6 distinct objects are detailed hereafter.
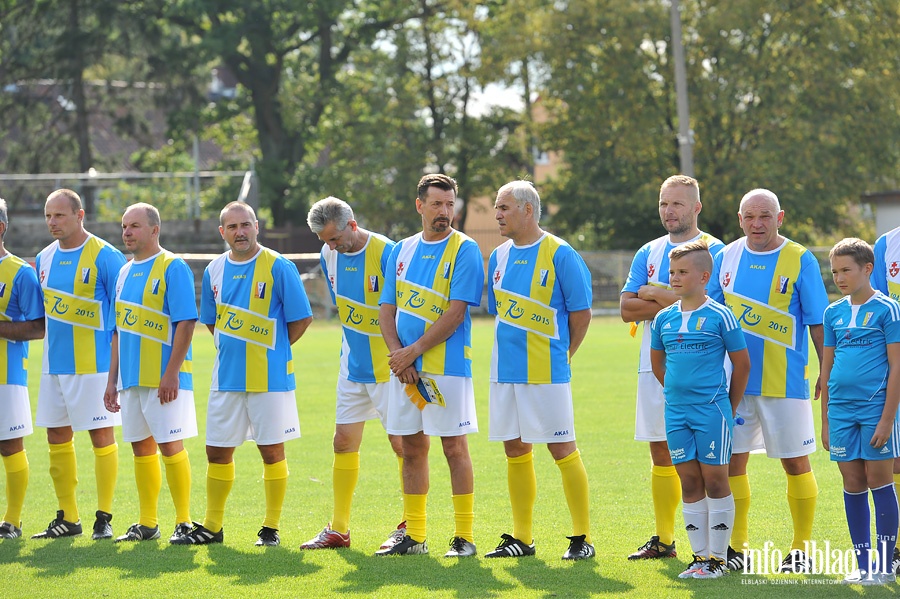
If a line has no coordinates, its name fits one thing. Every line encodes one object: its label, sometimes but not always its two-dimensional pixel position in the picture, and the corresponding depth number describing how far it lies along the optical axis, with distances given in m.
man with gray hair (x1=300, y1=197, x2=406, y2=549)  14.35
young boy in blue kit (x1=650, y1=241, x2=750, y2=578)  11.60
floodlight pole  56.26
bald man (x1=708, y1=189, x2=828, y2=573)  12.38
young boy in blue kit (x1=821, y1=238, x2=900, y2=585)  11.29
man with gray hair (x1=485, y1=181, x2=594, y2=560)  13.05
